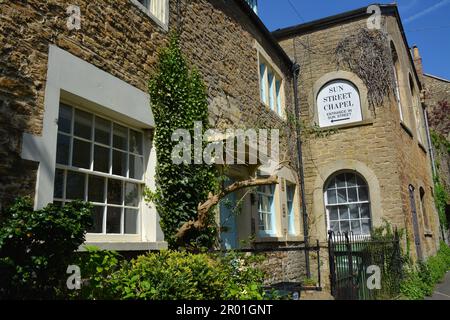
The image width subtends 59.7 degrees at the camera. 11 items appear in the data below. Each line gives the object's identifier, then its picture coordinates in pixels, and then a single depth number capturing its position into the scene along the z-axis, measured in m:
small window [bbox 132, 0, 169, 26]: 6.14
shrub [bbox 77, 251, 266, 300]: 3.89
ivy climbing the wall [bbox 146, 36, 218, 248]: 5.55
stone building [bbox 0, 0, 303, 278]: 3.75
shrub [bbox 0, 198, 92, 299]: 3.09
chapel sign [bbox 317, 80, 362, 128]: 11.95
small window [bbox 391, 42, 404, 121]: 13.05
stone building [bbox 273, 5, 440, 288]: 11.06
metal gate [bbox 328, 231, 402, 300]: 7.75
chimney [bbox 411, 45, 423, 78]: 22.14
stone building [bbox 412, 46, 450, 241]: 19.08
